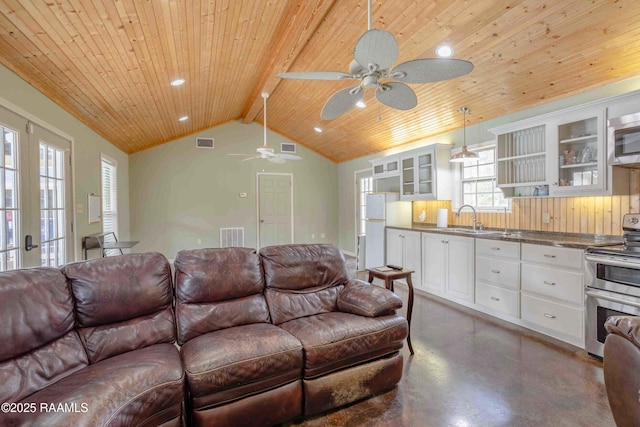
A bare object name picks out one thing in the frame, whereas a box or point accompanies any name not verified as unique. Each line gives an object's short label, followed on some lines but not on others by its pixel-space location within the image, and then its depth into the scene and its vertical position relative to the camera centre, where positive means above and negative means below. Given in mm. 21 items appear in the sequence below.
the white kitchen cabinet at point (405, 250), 4875 -690
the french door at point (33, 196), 2547 +156
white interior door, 7973 +16
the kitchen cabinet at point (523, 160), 3631 +597
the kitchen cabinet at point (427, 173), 4969 +598
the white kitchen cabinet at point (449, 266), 4012 -803
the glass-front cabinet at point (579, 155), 2988 +546
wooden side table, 2775 -618
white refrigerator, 5684 -176
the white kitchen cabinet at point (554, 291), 2879 -833
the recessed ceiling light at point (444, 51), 3232 +1683
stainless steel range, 2473 -638
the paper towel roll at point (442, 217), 4949 -142
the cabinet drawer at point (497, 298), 3445 -1068
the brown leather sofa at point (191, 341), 1497 -826
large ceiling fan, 1764 +907
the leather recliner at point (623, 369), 1297 -715
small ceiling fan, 5031 +932
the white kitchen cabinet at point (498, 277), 3431 -808
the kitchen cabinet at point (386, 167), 5832 +836
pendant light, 3793 +644
